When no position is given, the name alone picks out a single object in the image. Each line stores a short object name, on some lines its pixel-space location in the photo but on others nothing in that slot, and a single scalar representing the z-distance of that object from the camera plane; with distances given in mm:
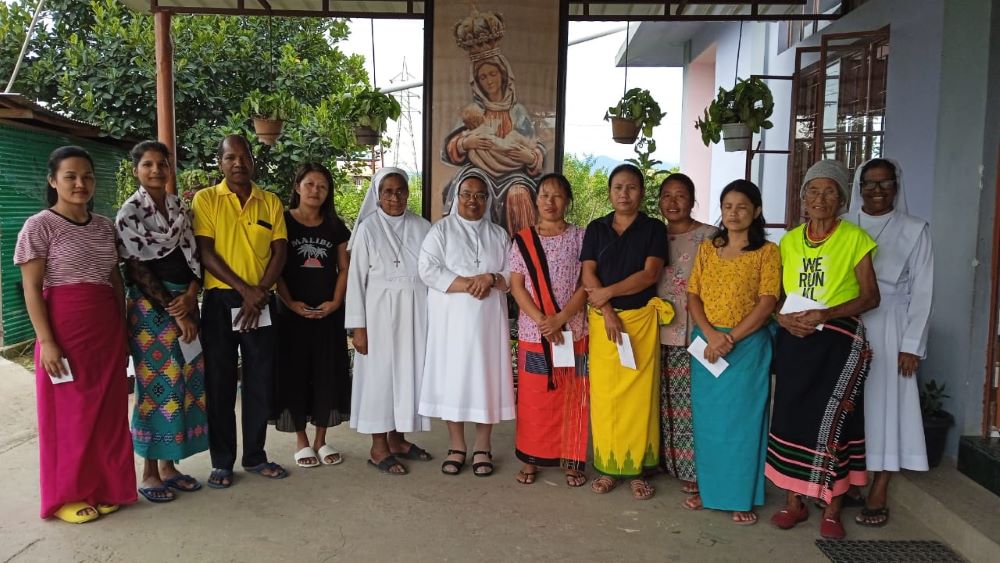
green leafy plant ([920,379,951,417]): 3975
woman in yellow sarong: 3754
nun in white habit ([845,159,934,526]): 3504
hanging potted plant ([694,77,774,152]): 5387
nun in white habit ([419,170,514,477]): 4047
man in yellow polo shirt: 3838
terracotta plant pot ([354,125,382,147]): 5602
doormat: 3232
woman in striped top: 3322
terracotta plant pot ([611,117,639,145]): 5551
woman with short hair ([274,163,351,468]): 4121
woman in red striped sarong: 3947
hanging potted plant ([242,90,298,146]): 5602
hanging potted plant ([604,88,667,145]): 5516
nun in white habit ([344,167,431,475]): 4148
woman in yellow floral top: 3504
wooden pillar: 5910
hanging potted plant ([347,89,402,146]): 5527
